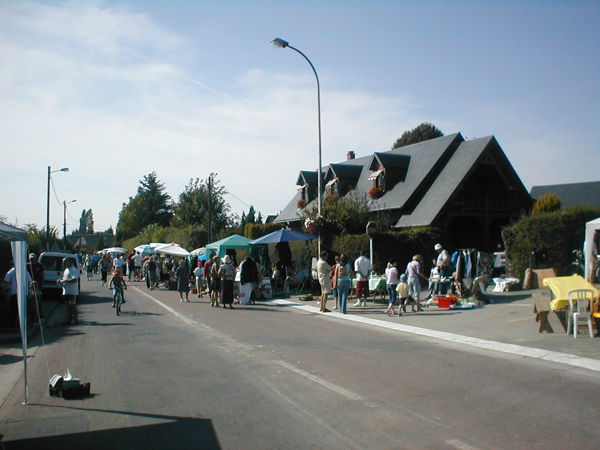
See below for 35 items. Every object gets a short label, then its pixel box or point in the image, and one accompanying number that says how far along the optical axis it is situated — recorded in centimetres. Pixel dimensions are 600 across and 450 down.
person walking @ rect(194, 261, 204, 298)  2524
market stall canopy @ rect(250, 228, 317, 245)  2238
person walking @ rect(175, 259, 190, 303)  2200
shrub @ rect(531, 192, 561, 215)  3547
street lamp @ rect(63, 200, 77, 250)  5552
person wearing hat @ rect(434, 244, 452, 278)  1852
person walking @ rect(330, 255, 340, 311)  1757
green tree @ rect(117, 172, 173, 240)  9762
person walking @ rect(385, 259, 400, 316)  1669
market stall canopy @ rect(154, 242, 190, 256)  3244
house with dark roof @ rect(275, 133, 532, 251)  3128
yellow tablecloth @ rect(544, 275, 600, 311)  1159
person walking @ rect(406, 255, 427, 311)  1675
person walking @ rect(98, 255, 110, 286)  3271
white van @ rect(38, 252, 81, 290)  2319
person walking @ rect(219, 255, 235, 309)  1978
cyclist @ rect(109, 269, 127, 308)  1698
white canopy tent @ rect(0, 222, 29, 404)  697
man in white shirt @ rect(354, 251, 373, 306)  1862
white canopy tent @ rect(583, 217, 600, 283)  1345
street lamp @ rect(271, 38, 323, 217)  2020
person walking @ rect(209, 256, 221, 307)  2034
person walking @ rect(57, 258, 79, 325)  1470
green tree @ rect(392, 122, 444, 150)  5641
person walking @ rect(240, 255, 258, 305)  2128
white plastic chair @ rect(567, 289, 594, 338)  1129
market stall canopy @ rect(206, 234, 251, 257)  2527
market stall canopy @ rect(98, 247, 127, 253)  4944
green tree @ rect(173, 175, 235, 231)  5672
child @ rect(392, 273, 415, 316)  1620
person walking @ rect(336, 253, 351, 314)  1709
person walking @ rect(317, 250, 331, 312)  1767
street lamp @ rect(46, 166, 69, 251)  4077
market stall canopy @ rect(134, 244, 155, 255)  3956
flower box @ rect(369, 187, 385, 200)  3441
